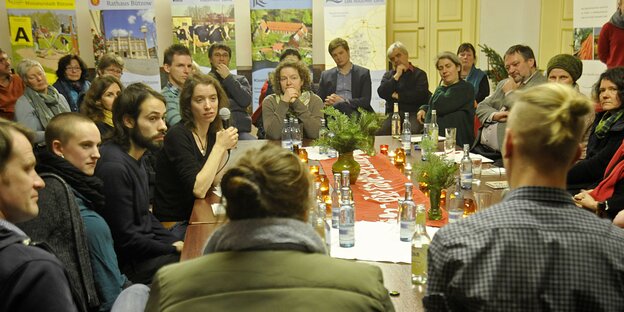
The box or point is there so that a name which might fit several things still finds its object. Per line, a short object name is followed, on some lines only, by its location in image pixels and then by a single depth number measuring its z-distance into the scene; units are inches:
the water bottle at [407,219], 87.7
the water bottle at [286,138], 168.2
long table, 68.7
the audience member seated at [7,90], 236.4
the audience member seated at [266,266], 46.5
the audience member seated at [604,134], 137.2
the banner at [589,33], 230.7
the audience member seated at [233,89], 228.4
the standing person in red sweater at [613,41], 195.3
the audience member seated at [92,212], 87.0
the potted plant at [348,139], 121.9
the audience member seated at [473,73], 254.5
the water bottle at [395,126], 188.5
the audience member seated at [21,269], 52.4
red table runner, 101.3
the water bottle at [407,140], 159.2
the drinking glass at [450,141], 156.9
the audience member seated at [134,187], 100.9
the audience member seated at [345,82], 240.8
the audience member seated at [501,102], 176.6
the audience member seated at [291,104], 188.5
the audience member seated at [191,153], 124.6
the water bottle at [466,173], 120.2
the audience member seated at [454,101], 199.3
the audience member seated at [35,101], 207.3
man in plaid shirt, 47.8
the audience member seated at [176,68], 195.0
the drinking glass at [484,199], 93.3
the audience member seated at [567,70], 162.6
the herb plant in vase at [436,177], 96.7
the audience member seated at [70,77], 237.8
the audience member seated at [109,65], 217.8
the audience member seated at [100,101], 154.0
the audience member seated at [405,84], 245.8
